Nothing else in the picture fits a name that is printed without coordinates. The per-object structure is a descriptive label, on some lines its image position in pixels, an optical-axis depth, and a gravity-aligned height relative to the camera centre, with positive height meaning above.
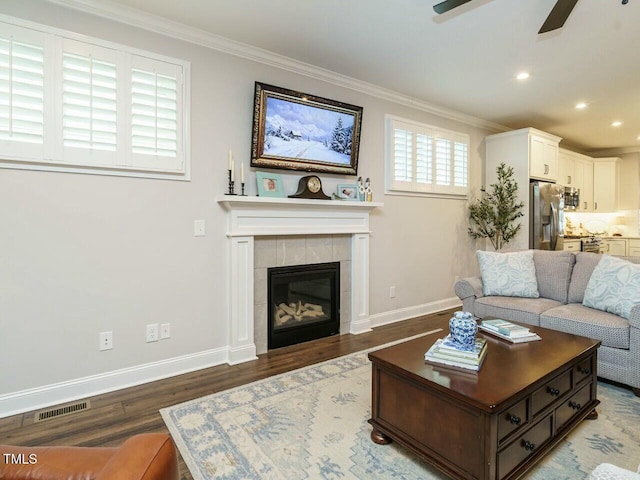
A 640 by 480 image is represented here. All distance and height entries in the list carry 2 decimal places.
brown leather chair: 0.87 -0.58
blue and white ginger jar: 1.83 -0.46
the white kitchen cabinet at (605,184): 6.85 +1.09
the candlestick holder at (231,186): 3.01 +0.43
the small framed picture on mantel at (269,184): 3.21 +0.49
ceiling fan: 1.90 +1.27
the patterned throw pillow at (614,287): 2.60 -0.34
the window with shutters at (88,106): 2.23 +0.89
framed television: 3.16 +1.01
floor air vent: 2.22 -1.12
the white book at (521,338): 2.18 -0.59
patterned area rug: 1.72 -1.09
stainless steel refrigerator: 4.91 +0.34
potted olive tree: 4.96 +0.39
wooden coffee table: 1.50 -0.77
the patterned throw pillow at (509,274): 3.34 -0.32
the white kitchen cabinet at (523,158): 4.92 +1.17
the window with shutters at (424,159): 4.25 +1.02
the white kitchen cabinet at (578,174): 6.04 +1.19
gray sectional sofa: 2.45 -0.56
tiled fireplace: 3.07 -0.11
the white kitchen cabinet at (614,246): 6.85 -0.09
